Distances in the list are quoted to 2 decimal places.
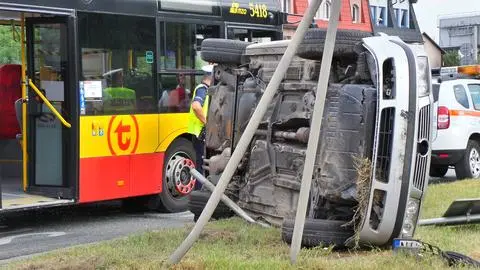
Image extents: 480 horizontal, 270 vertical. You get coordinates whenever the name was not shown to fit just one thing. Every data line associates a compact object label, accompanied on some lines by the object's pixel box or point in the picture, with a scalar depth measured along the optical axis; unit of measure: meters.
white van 13.14
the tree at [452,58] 58.67
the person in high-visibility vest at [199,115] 9.79
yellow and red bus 8.38
